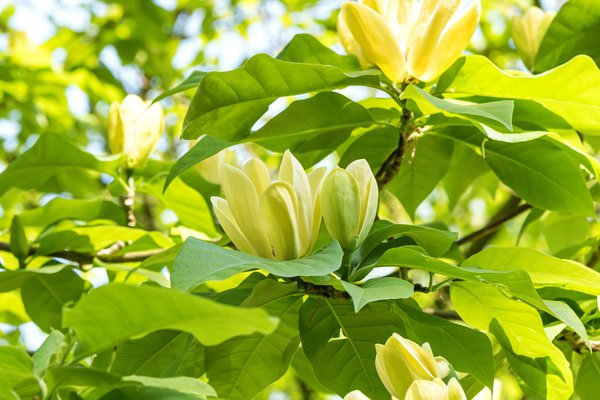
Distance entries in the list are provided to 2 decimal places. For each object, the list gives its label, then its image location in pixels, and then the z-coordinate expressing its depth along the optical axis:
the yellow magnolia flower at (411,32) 1.44
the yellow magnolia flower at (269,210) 1.34
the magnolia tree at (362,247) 1.23
